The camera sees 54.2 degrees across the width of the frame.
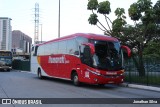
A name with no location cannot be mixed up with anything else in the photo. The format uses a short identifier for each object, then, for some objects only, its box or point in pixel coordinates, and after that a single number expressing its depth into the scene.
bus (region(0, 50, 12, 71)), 21.43
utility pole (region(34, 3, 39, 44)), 37.03
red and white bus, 9.02
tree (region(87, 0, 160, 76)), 10.84
